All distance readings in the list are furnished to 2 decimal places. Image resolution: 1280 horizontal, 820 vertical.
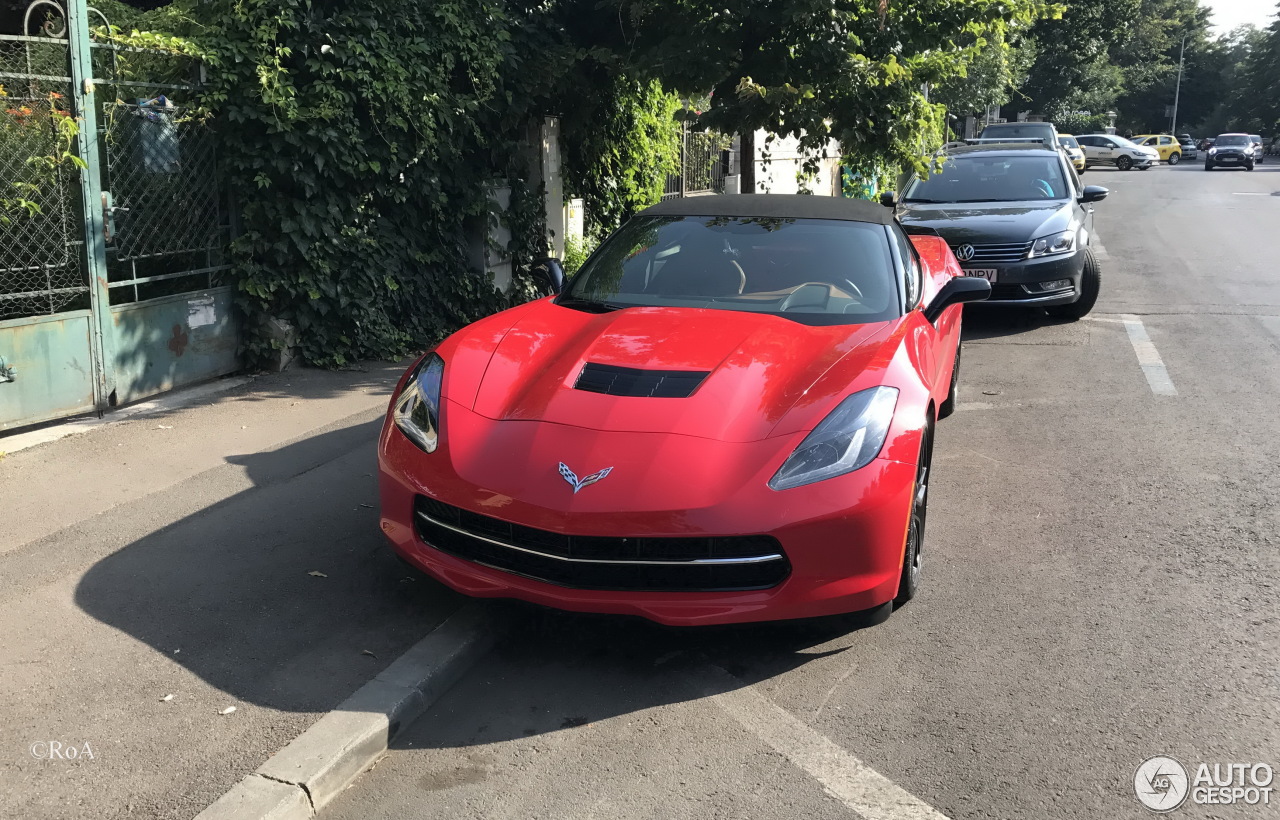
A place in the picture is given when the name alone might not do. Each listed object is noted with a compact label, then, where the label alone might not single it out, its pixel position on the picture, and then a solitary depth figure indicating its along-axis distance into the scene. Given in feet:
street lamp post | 266.16
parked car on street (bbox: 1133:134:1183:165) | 181.88
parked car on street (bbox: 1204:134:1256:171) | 146.92
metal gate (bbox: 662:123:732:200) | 48.34
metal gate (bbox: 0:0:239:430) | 19.44
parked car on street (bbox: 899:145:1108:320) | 31.35
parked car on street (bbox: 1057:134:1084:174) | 108.14
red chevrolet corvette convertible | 11.28
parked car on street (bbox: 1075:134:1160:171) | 154.20
